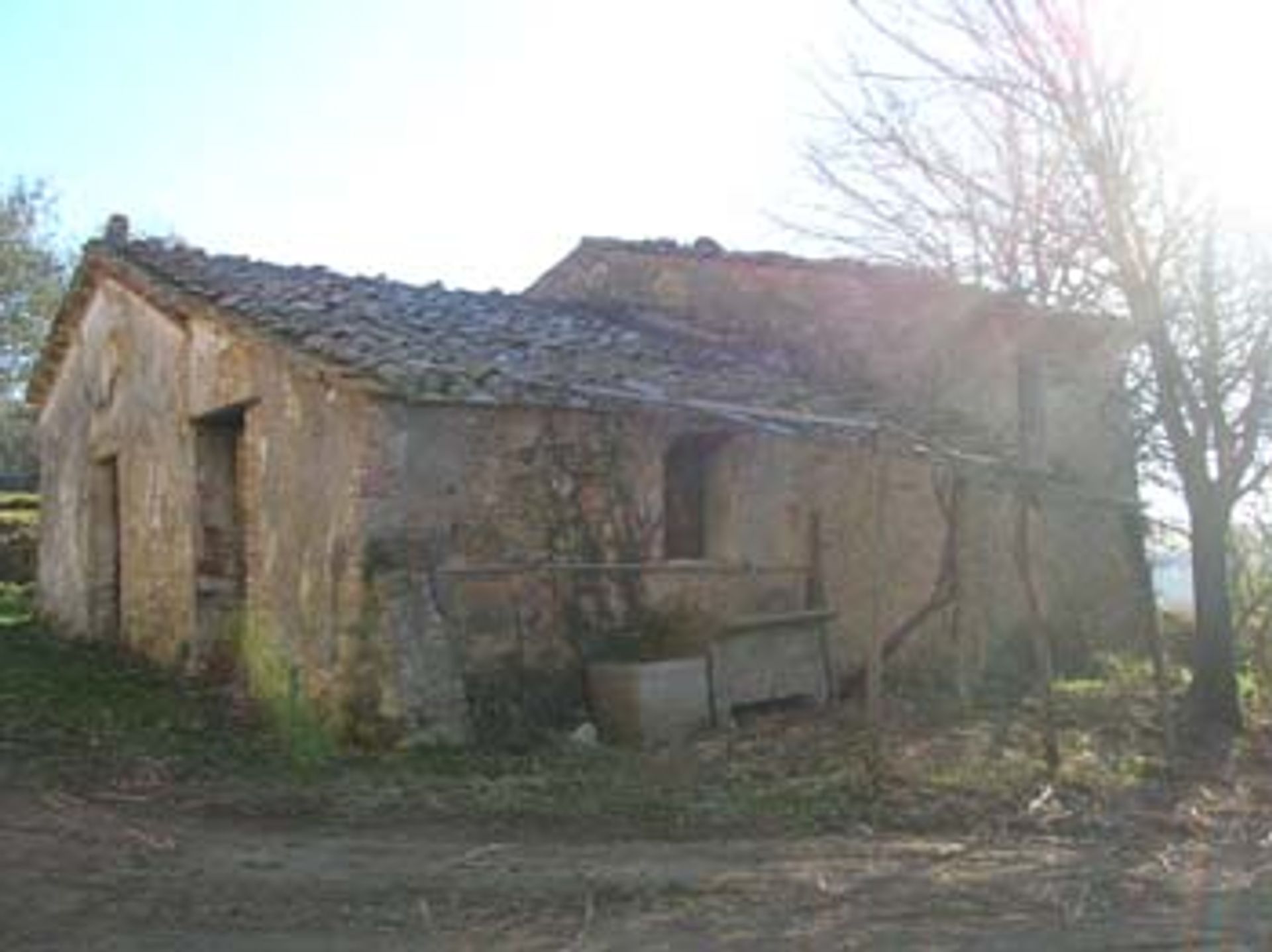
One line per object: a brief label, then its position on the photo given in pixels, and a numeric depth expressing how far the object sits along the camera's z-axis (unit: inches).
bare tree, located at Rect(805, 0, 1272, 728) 513.7
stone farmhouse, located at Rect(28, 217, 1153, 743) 478.6
